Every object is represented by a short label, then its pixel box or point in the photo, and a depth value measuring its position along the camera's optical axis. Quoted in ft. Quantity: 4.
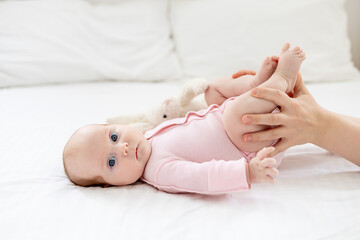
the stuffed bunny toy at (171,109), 4.17
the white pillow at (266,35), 6.24
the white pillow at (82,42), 6.07
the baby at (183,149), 3.21
